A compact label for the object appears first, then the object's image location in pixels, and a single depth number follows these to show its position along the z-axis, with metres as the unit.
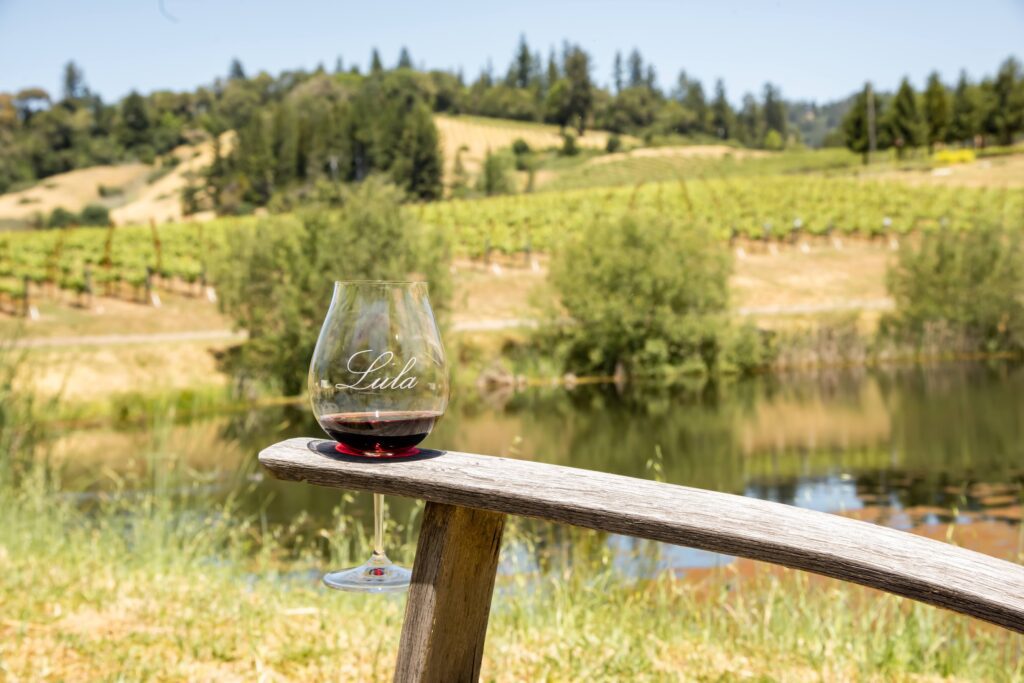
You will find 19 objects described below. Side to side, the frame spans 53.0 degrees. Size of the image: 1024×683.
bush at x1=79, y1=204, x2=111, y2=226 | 50.90
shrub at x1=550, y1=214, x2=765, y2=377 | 20.86
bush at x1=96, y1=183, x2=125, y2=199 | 63.71
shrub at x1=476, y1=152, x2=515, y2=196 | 49.62
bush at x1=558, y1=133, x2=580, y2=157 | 60.88
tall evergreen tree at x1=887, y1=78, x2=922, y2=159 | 56.09
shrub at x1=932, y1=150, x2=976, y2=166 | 53.00
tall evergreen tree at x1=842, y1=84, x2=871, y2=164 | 58.78
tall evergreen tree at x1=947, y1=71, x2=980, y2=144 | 59.42
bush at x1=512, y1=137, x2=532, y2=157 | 64.44
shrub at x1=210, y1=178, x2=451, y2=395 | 19.69
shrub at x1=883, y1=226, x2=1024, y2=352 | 22.05
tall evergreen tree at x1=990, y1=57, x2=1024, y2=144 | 59.47
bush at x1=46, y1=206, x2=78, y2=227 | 48.09
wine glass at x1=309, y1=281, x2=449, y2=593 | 1.61
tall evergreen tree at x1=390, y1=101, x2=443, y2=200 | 54.19
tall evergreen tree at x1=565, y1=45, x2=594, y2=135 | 61.75
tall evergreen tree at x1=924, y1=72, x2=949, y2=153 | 57.47
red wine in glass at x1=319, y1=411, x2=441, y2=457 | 1.62
